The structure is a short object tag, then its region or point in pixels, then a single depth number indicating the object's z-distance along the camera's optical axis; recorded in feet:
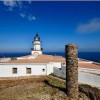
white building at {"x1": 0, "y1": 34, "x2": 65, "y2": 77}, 42.76
